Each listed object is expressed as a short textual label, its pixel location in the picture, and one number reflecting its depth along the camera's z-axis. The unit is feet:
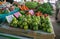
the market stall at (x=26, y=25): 5.67
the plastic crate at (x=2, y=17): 6.69
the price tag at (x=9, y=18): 6.32
